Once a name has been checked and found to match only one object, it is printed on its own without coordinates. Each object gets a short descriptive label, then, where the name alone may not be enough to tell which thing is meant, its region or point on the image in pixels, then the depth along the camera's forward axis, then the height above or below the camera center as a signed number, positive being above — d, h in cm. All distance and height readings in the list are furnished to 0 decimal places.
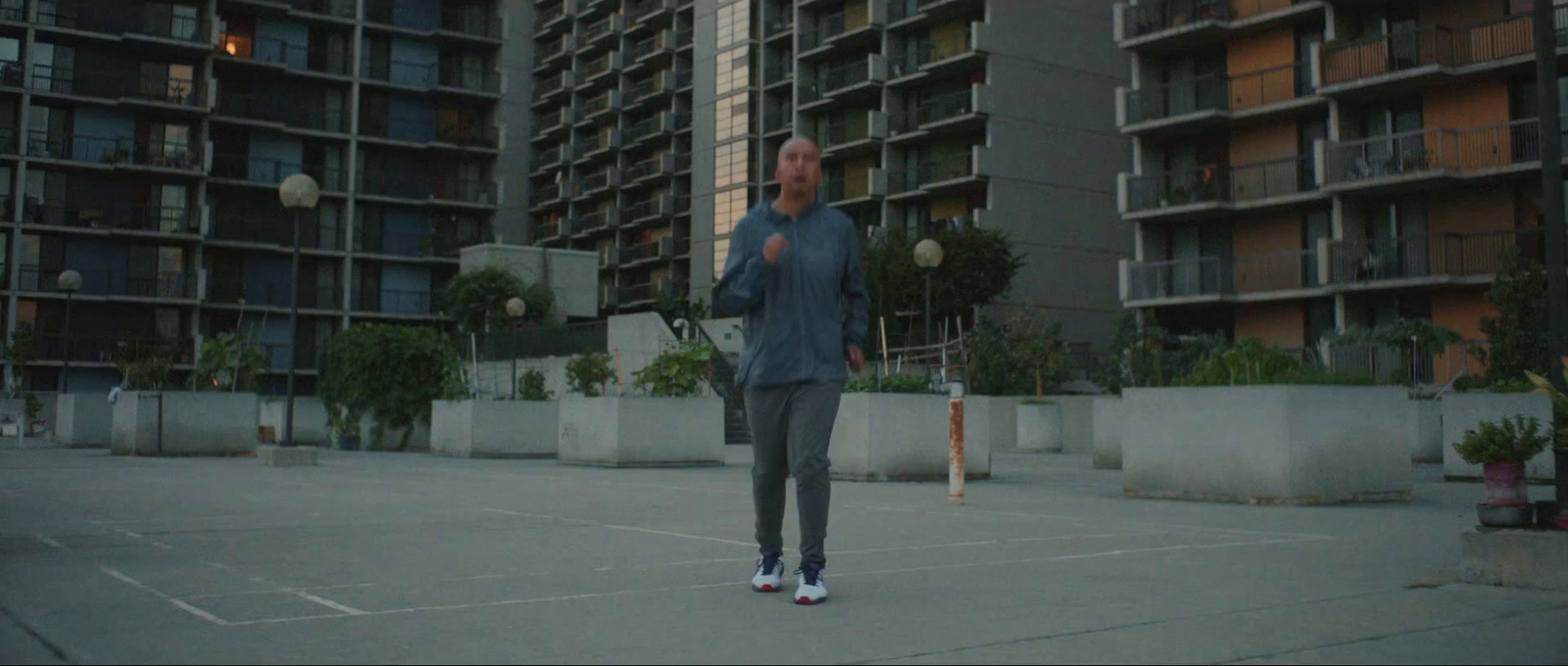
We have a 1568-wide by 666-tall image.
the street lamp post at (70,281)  3459 +349
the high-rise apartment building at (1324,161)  3675 +804
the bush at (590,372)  2261 +78
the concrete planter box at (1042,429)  3209 -21
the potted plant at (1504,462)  614 -18
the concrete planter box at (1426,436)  2275 -22
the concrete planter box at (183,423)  2370 -19
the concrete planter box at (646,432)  2045 -24
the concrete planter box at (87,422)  3167 -24
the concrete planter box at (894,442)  1628 -29
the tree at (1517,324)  2217 +182
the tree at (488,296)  5769 +530
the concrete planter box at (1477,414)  1549 +12
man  572 +38
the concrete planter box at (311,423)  4191 -29
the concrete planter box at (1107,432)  2038 -18
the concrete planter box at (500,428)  2611 -25
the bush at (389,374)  3269 +102
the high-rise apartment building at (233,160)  6072 +1282
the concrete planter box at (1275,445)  1189 -21
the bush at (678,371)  2089 +74
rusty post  1198 -23
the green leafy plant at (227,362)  2498 +99
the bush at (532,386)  2742 +64
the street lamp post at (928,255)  2455 +310
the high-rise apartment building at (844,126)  5400 +1437
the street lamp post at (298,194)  2023 +343
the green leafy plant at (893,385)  1684 +44
